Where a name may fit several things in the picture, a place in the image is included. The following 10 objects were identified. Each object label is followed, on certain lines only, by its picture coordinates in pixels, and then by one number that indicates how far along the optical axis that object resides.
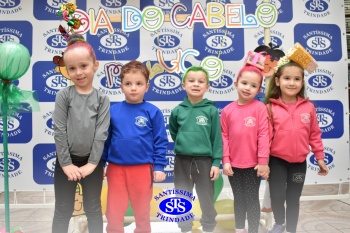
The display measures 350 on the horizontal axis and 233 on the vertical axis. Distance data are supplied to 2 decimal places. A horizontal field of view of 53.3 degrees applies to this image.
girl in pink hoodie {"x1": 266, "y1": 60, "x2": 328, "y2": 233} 2.01
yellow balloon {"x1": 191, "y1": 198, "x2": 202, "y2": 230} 2.39
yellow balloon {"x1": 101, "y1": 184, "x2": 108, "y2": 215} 2.37
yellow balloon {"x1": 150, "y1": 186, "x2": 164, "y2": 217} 2.40
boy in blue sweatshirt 1.84
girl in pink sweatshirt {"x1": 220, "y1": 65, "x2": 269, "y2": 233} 1.98
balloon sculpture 1.79
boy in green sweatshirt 1.99
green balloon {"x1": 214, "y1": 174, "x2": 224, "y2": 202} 2.53
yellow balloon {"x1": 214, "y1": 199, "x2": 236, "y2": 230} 2.46
